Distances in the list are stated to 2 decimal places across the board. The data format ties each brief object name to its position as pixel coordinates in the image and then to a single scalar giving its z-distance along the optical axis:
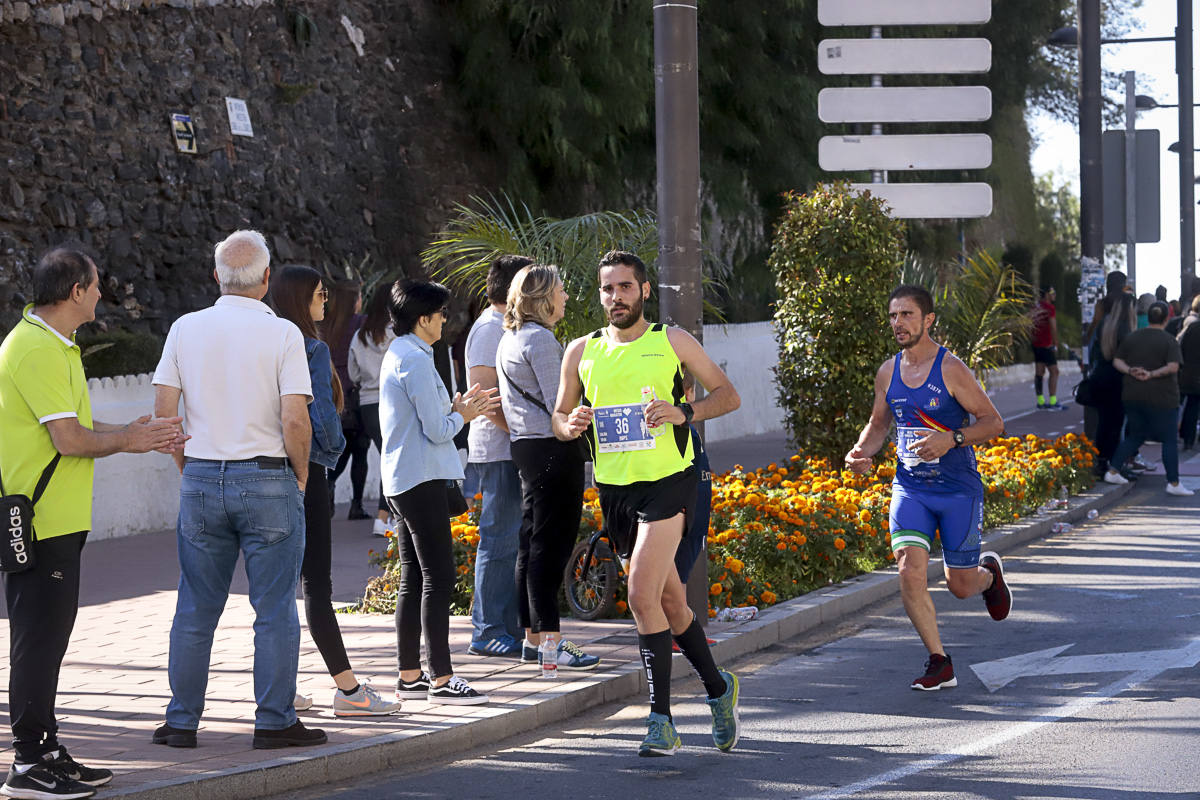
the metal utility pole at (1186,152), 27.95
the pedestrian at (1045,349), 26.64
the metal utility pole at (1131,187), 21.31
